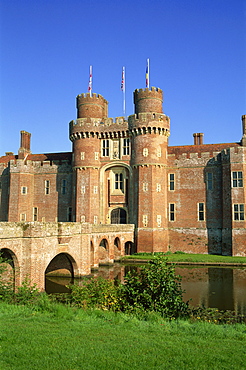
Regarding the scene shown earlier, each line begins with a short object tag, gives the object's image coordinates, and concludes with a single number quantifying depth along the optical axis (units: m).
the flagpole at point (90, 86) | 43.34
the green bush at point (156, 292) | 12.41
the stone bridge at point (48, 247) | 18.22
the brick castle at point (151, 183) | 38.25
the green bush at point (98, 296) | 13.26
